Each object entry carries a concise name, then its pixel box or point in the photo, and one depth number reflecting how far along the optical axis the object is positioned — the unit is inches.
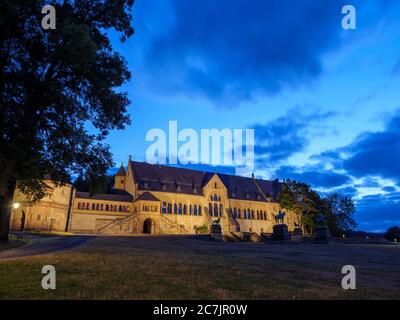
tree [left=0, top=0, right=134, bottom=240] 542.9
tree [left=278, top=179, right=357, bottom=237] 2573.8
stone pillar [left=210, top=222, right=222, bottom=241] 1514.5
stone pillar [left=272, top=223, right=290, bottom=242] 1503.9
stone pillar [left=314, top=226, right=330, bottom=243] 1467.2
